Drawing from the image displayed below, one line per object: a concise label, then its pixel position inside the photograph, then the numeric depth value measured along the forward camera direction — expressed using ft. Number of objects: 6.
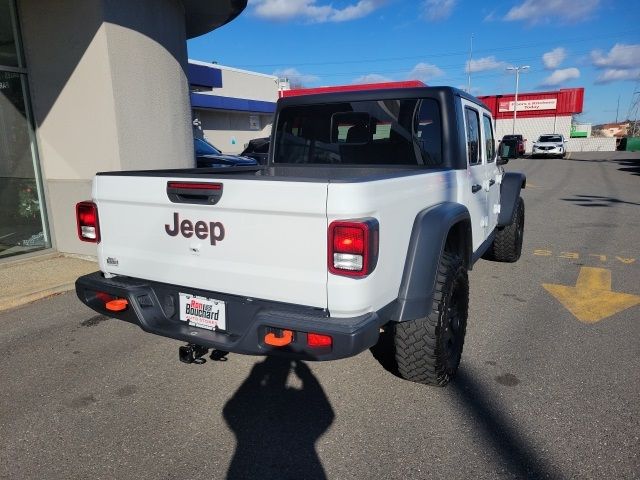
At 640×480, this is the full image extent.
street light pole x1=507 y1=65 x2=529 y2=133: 142.20
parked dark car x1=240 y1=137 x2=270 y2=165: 54.49
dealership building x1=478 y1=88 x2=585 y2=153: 141.49
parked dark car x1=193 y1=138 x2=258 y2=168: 33.65
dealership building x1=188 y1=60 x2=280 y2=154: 85.10
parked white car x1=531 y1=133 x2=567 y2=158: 103.45
